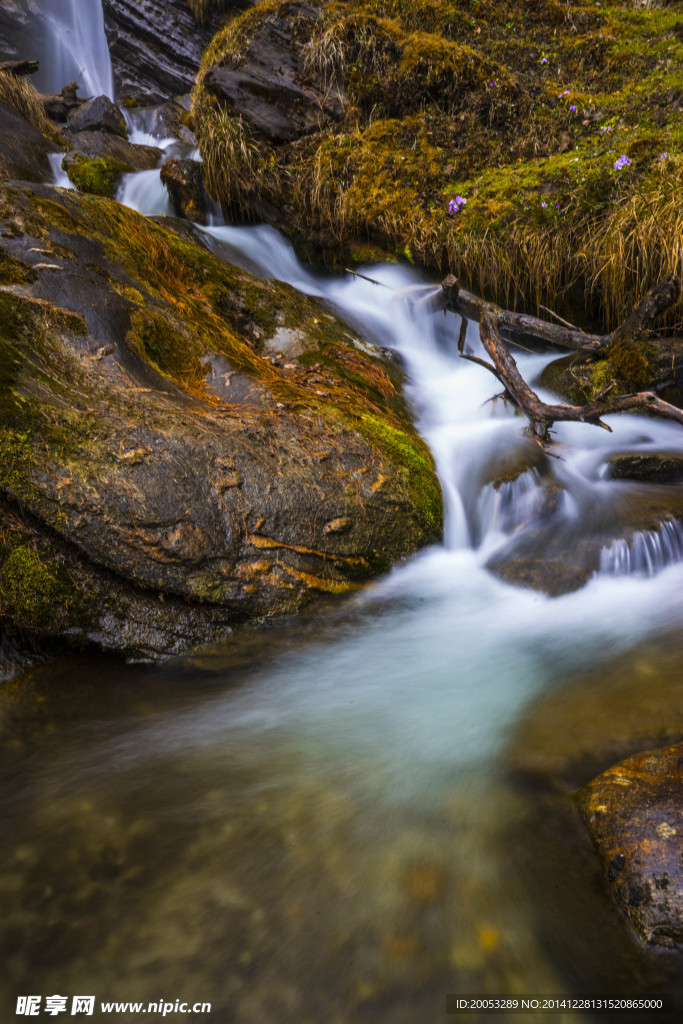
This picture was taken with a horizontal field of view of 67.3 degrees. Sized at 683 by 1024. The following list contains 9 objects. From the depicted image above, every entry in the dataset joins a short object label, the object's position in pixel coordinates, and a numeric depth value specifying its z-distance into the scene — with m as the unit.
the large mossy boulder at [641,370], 4.78
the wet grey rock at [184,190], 7.12
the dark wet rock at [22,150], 5.75
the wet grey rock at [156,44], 16.16
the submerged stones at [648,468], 4.14
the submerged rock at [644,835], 1.41
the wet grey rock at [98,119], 10.12
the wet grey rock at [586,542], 3.37
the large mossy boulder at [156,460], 2.56
